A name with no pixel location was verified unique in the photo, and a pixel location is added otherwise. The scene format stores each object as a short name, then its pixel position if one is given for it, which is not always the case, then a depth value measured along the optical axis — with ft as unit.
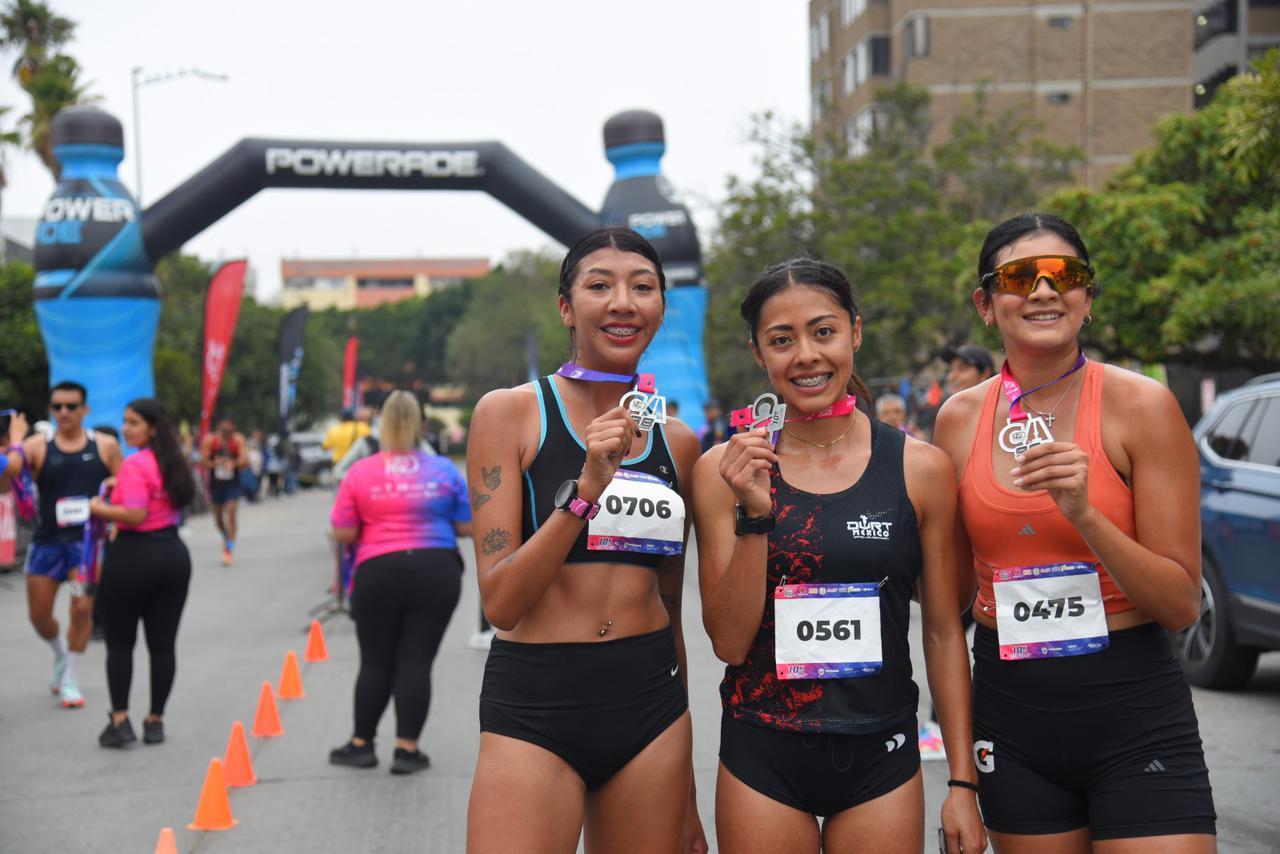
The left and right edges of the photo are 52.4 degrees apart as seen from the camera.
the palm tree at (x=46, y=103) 109.40
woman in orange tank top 9.25
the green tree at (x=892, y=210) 102.78
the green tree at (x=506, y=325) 229.04
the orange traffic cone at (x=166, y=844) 16.01
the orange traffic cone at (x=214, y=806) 19.17
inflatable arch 57.72
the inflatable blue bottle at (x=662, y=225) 64.75
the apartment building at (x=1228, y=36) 139.85
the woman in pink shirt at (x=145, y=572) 24.56
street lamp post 104.83
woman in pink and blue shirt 22.52
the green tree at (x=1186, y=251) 51.47
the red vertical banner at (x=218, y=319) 63.52
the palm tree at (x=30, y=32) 113.39
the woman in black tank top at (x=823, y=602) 9.66
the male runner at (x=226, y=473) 59.52
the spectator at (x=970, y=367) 24.64
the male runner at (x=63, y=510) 28.43
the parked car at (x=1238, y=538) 24.63
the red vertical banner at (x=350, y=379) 89.34
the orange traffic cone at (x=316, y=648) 34.12
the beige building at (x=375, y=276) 483.92
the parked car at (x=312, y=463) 153.99
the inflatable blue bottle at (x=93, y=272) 57.57
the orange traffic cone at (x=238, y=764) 21.58
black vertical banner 83.25
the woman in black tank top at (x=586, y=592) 9.90
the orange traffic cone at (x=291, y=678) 29.21
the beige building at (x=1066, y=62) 154.51
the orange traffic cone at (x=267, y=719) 25.29
